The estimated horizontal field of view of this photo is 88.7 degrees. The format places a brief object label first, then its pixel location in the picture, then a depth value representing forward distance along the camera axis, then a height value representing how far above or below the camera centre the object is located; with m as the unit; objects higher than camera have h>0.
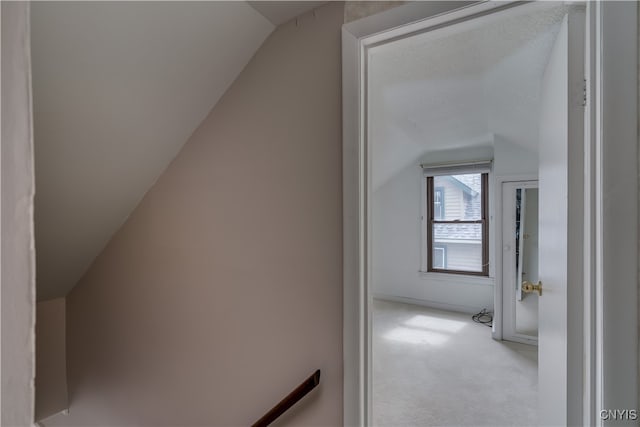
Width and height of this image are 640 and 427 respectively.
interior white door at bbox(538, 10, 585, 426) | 0.96 -0.03
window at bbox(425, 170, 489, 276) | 4.72 -0.13
